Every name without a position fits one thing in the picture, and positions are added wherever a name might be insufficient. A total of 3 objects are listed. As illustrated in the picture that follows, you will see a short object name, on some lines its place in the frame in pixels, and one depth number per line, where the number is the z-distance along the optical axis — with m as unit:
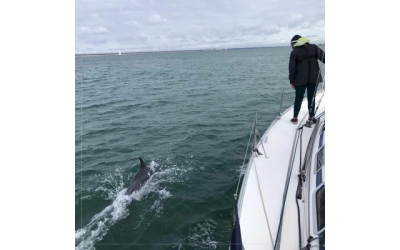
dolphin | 7.09
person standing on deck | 5.97
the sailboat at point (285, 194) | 3.20
